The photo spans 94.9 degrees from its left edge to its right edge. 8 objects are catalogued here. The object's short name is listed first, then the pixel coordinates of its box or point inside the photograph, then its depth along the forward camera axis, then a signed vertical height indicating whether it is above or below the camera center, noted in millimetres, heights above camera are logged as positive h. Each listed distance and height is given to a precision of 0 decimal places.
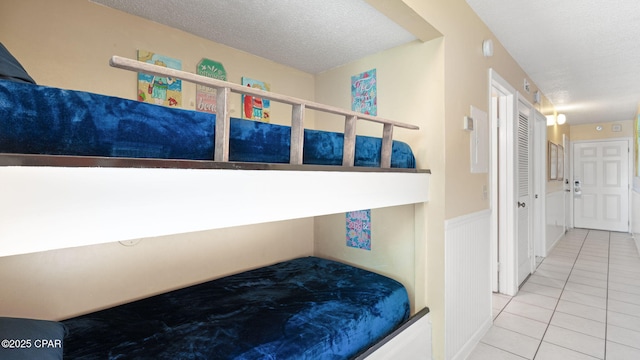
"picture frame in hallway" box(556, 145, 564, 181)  5449 +345
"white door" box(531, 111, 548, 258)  4137 +116
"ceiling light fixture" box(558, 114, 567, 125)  5129 +1109
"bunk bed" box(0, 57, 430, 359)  688 -9
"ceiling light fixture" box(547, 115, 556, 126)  4666 +1016
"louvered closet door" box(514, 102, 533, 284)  3232 -136
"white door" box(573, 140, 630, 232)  6164 -76
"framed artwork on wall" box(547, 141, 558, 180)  4707 +324
